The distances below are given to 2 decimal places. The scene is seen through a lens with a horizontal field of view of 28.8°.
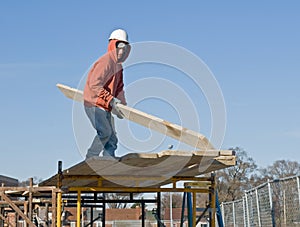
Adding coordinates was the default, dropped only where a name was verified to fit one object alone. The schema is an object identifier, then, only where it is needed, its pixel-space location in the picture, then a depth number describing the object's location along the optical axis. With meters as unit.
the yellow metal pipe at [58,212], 9.21
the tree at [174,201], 64.06
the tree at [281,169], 55.44
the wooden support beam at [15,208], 11.17
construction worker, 8.70
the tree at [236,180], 53.00
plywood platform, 7.88
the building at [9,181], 24.60
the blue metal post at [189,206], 10.85
